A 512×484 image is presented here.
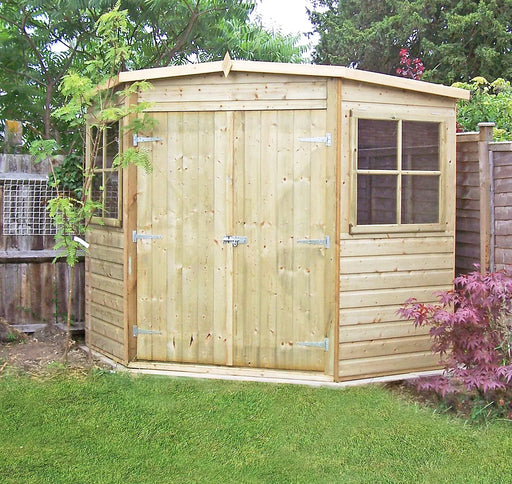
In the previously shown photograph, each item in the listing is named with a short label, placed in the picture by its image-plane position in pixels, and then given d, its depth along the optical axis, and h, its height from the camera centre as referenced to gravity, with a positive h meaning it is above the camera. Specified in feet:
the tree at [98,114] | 18.04 +2.36
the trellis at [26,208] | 23.52 -0.15
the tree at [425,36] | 60.03 +15.43
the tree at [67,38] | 30.76 +7.87
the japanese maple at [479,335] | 15.60 -3.01
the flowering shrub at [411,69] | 39.81 +8.04
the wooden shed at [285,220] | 18.10 -0.42
